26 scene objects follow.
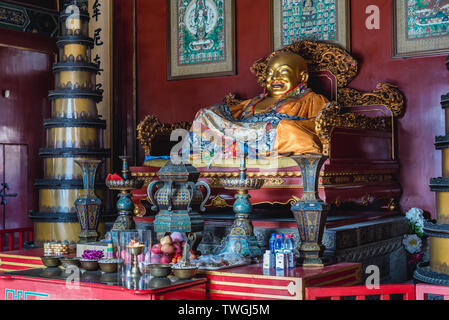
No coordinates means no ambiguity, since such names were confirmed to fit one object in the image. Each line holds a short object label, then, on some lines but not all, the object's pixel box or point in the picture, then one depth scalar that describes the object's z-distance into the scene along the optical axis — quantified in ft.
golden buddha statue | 14.61
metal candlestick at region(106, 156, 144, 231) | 13.89
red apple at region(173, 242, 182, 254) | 11.27
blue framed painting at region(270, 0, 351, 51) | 18.10
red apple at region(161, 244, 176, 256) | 11.18
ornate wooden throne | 13.96
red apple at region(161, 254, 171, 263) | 11.07
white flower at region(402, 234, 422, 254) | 15.39
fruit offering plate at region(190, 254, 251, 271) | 10.71
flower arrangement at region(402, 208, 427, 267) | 15.40
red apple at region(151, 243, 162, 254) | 11.19
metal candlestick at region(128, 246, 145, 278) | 10.25
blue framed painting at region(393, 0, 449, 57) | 16.53
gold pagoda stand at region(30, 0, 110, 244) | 17.01
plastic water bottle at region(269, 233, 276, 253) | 11.41
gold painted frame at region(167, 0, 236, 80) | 20.12
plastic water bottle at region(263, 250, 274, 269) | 10.77
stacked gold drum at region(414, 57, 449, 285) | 10.00
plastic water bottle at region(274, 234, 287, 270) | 10.68
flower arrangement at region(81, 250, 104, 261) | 11.19
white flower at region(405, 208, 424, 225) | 15.93
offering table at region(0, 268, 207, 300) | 9.36
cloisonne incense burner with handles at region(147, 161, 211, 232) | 11.67
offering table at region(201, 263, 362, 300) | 9.81
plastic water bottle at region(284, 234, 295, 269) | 10.87
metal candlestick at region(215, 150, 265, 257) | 11.66
